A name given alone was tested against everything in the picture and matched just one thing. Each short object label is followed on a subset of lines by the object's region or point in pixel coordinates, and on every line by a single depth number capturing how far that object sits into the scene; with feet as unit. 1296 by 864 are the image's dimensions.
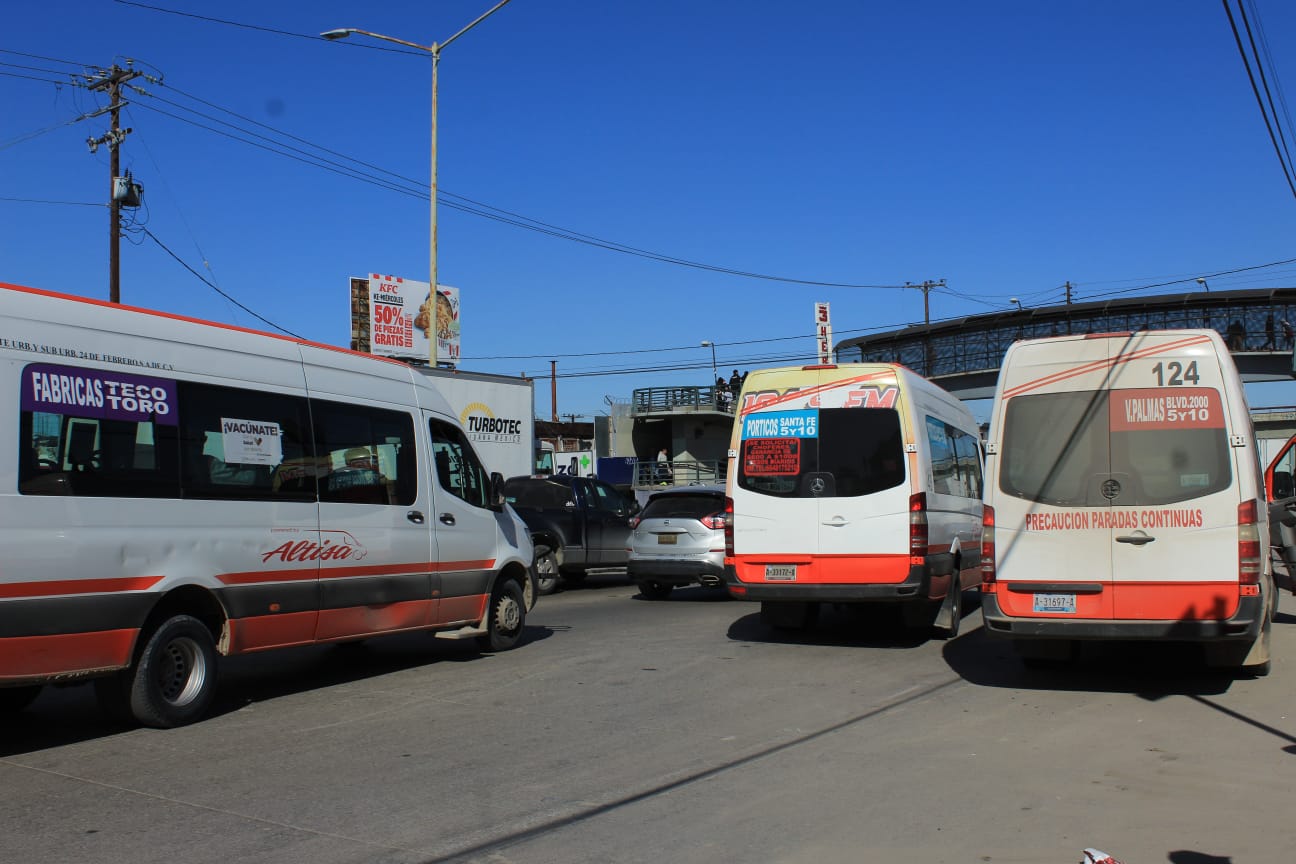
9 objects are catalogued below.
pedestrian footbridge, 142.51
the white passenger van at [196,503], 21.15
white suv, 50.08
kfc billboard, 149.28
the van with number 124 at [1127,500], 26.50
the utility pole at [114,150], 87.97
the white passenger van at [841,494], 34.73
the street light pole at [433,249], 71.97
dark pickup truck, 57.52
